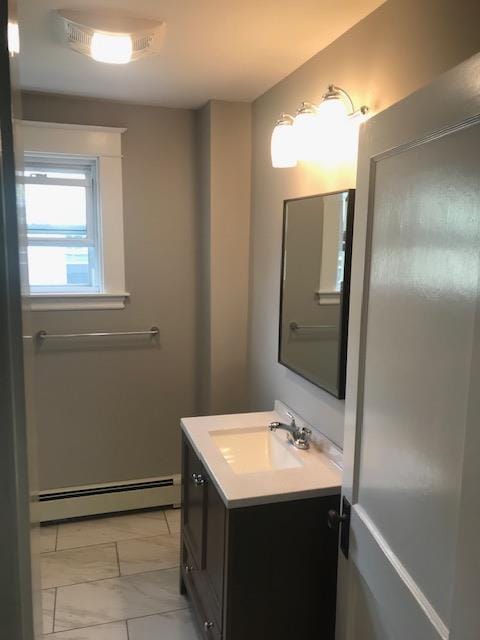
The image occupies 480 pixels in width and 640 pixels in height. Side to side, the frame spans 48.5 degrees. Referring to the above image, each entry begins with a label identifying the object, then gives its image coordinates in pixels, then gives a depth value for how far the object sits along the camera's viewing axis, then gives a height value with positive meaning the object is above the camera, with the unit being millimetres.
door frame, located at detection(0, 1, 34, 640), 602 -194
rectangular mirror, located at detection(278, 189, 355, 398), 1898 -113
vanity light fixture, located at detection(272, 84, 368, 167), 1788 +470
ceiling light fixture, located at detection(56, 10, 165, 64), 1755 +745
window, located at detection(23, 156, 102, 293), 2883 +161
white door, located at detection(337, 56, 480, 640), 891 -229
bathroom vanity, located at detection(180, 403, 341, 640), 1677 -945
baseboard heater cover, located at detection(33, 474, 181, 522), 3016 -1409
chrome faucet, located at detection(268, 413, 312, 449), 2115 -709
